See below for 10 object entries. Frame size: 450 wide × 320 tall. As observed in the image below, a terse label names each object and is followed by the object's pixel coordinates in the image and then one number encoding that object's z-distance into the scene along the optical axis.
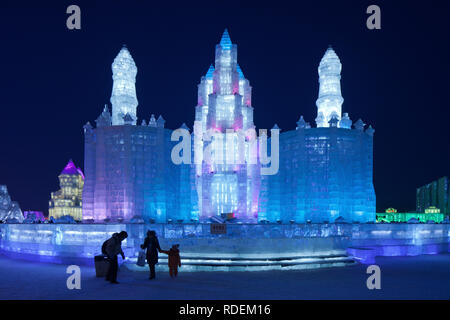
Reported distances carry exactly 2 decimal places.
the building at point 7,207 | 45.28
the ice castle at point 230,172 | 29.08
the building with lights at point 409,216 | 51.00
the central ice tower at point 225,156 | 35.41
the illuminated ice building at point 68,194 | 59.06
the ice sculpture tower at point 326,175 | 29.14
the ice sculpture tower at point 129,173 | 28.77
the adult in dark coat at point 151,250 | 13.05
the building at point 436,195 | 66.06
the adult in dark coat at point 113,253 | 12.38
